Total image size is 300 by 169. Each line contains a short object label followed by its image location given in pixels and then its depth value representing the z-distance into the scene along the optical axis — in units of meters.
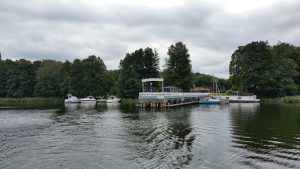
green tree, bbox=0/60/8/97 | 87.60
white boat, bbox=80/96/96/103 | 73.96
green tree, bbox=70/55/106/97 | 79.48
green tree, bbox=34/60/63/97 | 82.39
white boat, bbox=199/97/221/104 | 59.72
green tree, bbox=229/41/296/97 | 66.75
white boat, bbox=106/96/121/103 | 69.62
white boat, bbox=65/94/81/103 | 74.35
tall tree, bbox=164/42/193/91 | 69.27
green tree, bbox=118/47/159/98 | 69.92
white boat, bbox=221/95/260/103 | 62.71
